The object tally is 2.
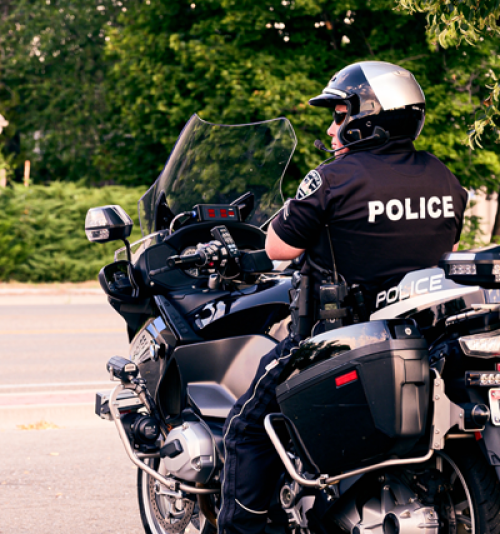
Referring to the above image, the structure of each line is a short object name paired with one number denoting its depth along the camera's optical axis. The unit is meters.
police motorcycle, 4.88
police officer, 5.51
